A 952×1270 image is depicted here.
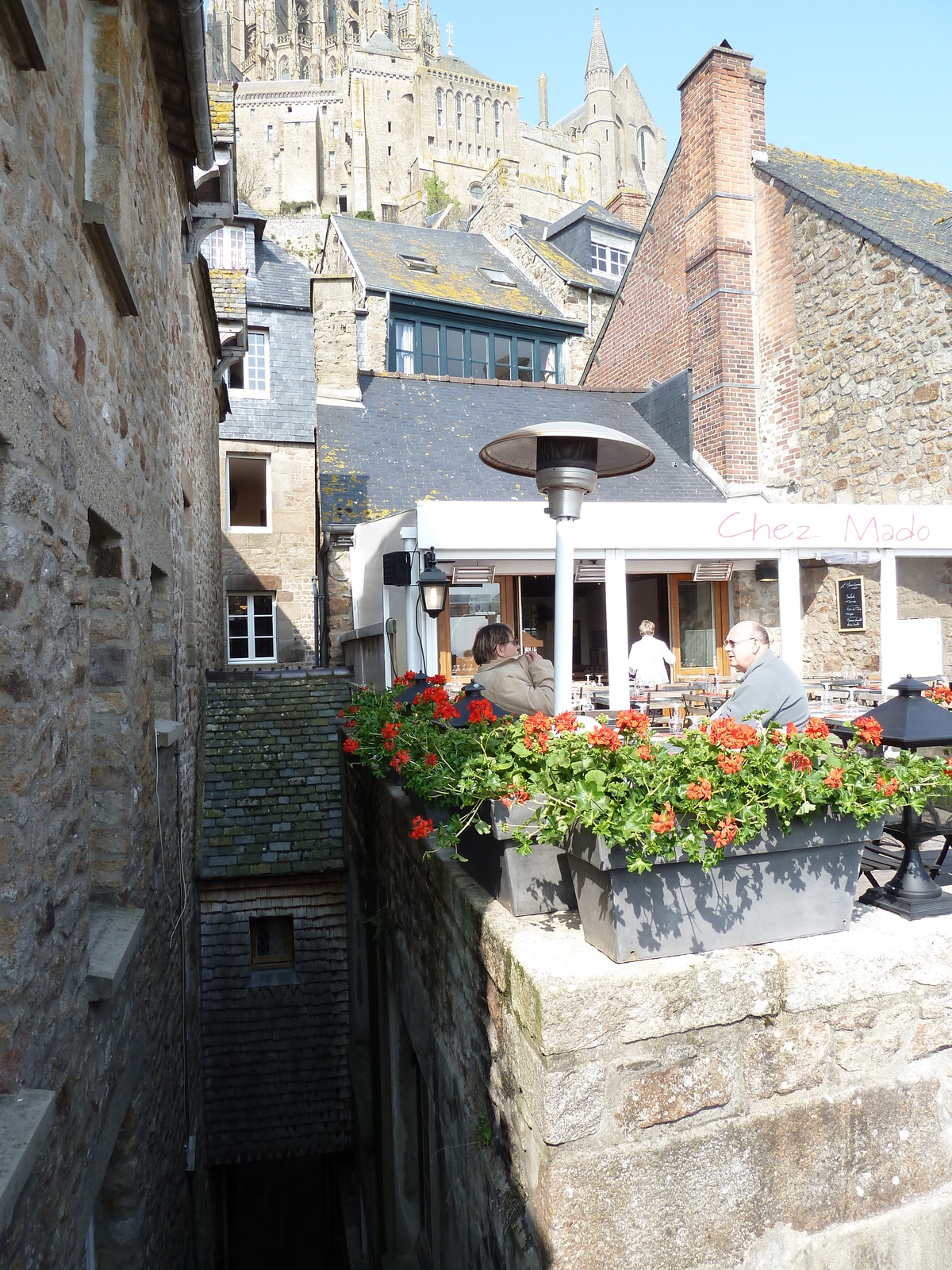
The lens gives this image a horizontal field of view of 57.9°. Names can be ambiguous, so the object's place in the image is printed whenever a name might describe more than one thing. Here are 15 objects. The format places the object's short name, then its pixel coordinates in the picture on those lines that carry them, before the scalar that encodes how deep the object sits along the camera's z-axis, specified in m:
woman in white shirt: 11.20
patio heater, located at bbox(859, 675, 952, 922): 2.96
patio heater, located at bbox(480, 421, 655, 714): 3.93
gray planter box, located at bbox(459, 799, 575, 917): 2.92
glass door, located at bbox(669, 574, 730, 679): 14.23
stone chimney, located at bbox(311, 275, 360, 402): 15.19
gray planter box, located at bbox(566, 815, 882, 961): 2.50
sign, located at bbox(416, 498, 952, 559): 9.85
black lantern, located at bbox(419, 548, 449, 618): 8.55
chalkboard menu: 12.65
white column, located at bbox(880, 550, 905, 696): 11.03
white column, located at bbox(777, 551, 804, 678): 10.80
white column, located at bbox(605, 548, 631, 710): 9.91
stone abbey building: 60.88
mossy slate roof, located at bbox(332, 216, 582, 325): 20.41
